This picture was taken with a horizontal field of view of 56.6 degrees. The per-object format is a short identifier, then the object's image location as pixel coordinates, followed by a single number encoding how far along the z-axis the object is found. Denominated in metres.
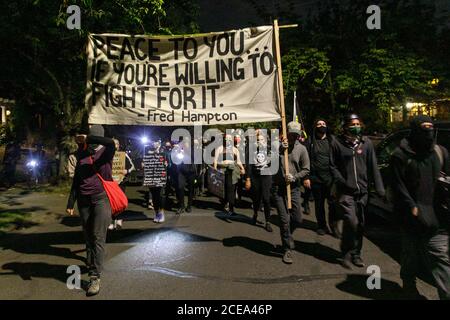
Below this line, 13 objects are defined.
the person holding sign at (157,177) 8.82
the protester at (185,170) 9.62
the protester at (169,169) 9.88
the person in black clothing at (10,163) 14.76
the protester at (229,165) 9.58
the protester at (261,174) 7.65
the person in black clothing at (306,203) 9.34
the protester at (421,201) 4.07
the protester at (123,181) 8.17
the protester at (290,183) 5.93
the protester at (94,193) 4.90
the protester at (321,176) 7.57
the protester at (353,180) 5.55
